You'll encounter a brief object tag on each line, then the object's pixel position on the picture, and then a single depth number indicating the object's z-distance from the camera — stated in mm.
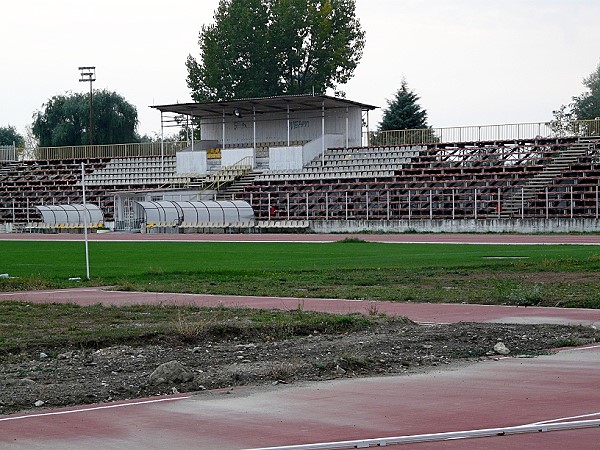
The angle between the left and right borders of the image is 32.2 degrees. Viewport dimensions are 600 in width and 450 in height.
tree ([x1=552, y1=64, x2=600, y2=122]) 106812
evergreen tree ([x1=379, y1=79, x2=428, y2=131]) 96188
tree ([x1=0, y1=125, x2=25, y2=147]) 148612
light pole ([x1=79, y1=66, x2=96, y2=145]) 103562
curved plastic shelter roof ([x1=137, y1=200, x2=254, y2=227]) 68000
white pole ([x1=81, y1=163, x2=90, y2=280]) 28578
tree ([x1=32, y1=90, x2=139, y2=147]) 113750
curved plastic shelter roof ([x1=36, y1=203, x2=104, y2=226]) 75688
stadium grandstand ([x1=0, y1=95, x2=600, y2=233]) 62500
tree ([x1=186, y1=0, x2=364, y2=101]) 102125
